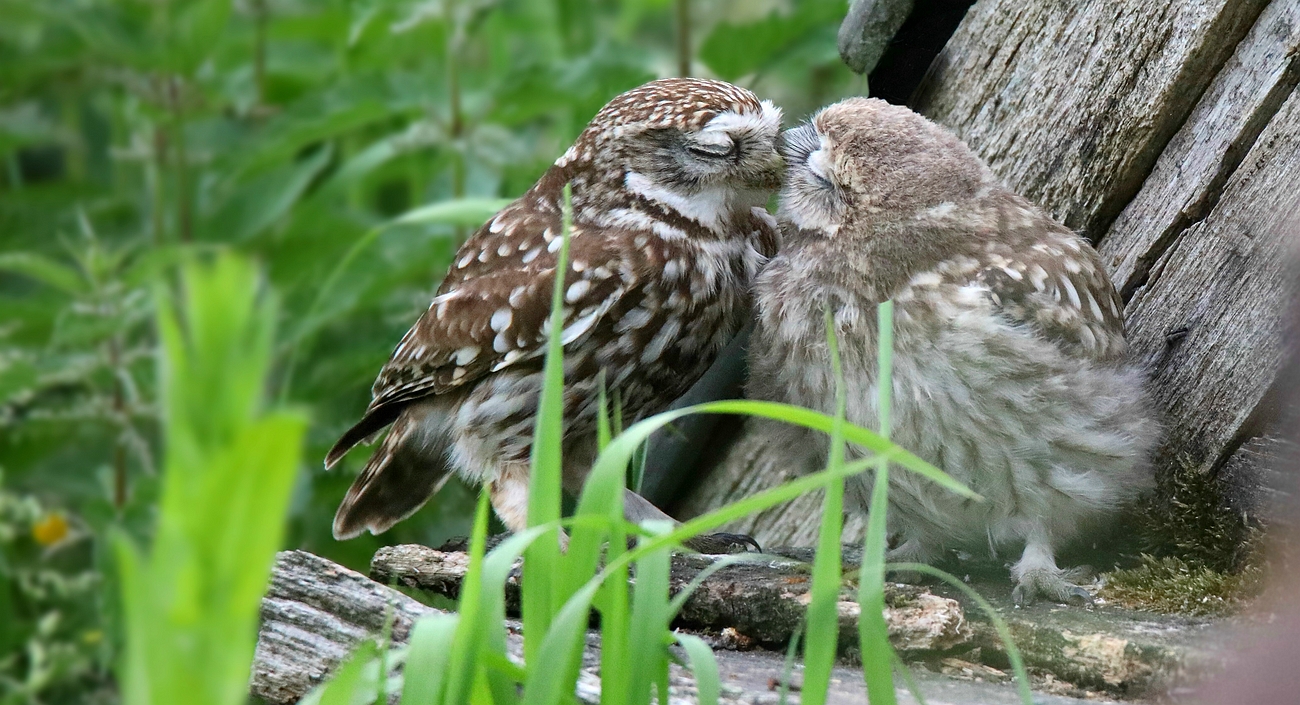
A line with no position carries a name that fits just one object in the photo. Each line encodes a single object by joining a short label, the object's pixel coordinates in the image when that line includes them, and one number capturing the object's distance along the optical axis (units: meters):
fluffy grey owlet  4.52
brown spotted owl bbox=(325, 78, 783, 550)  5.47
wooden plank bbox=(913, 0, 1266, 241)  5.33
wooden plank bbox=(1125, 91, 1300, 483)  4.93
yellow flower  8.18
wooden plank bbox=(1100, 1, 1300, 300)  5.08
